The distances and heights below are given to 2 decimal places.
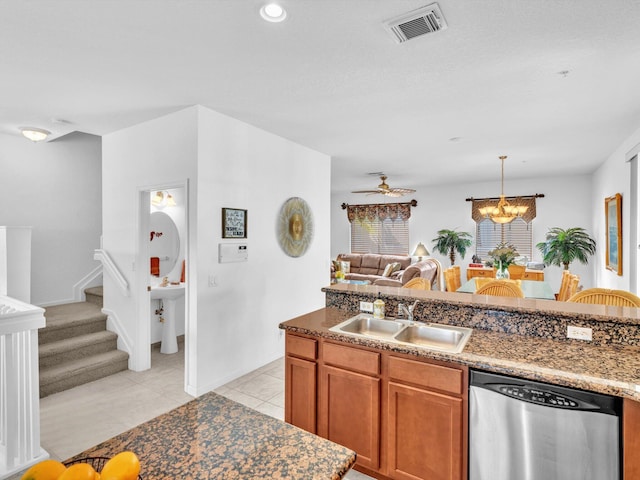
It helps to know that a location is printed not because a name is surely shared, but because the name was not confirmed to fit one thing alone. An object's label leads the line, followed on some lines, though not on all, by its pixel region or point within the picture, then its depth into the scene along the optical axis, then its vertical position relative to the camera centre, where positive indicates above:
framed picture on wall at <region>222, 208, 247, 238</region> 3.40 +0.16
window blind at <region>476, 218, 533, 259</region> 7.80 +0.09
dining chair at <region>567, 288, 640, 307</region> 2.52 -0.42
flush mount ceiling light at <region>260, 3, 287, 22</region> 1.77 +1.16
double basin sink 2.21 -0.60
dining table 3.63 -0.55
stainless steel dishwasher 1.50 -0.86
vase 4.47 -0.40
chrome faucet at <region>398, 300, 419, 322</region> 2.40 -0.47
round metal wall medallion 4.20 +0.16
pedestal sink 4.31 -1.03
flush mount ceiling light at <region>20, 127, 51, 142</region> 3.71 +1.12
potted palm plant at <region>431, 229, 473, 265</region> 8.23 -0.08
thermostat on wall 3.37 -0.13
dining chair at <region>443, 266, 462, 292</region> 4.72 -0.52
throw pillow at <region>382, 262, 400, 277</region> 8.11 -0.67
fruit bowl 0.86 -0.56
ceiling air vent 1.81 +1.16
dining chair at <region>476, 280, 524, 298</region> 3.34 -0.47
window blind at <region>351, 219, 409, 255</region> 9.33 +0.10
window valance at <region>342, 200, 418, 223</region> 9.20 +0.77
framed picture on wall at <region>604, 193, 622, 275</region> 4.47 +0.11
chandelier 5.63 +0.46
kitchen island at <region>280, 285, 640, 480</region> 1.64 -0.68
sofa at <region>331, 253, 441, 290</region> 6.64 -0.62
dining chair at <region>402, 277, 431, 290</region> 3.28 -0.42
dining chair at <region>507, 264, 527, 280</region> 5.74 -0.51
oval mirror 4.75 -0.06
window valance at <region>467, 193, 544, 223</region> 7.69 +0.82
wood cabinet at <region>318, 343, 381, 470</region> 2.04 -0.96
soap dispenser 2.50 -0.49
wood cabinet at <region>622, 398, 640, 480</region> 1.44 -0.80
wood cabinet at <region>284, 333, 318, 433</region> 2.26 -0.92
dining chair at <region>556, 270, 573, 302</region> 4.14 -0.56
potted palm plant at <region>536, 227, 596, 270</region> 6.54 -0.13
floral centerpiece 4.48 -0.28
